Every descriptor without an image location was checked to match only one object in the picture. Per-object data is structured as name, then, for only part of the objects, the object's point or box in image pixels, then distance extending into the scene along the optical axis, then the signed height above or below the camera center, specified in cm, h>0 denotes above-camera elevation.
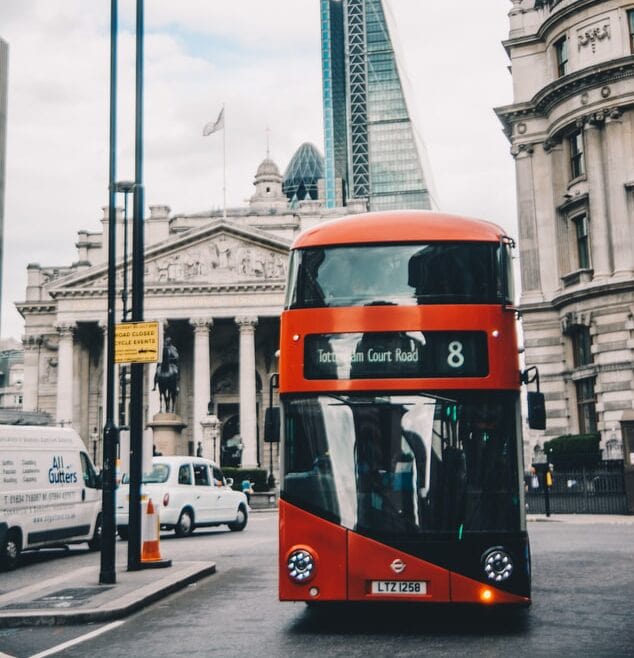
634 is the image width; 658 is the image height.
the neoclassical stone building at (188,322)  6669 +1031
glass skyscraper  15088 +5102
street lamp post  2241 +602
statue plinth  3538 +157
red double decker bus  923 +24
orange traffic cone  1520 -91
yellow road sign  1438 +190
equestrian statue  3716 +368
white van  1692 -21
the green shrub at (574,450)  3319 +51
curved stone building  3372 +925
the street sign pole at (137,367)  1466 +160
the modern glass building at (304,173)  15300 +4550
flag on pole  6206 +2118
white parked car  2325 -45
